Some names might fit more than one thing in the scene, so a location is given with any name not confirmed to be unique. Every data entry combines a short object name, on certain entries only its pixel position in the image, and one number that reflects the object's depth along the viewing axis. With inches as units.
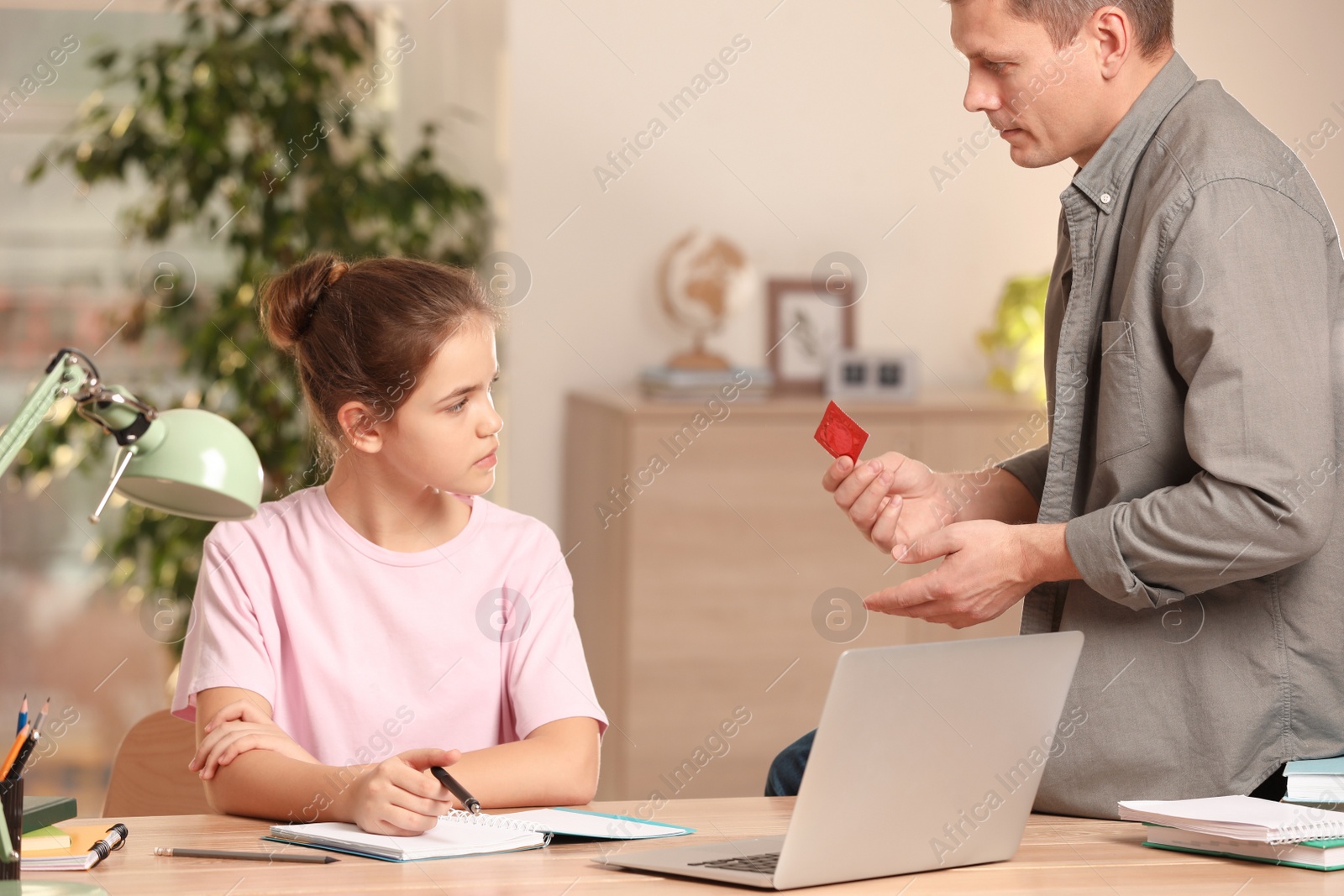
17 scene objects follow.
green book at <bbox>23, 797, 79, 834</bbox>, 153.0
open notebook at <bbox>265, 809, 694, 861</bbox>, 153.6
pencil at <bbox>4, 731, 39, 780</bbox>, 133.8
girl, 176.5
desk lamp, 121.2
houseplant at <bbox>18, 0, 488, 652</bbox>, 232.5
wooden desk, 141.4
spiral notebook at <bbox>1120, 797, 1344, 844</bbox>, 152.0
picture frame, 238.4
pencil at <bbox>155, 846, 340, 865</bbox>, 150.9
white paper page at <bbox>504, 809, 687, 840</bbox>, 164.8
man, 169.1
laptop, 136.6
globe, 235.0
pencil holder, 135.8
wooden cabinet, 227.6
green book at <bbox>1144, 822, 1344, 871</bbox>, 152.2
